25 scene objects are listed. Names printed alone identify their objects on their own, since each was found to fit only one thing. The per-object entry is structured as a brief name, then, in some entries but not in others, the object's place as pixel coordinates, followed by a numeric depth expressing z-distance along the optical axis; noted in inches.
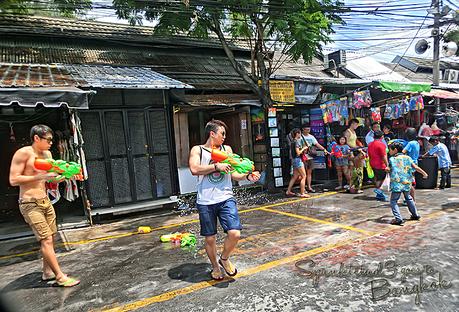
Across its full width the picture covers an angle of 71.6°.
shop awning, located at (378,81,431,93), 360.2
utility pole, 487.3
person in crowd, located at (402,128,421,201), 272.5
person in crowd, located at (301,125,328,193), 330.3
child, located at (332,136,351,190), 331.0
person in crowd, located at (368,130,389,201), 279.1
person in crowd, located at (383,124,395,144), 331.3
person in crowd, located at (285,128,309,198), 320.8
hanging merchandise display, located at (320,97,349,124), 378.0
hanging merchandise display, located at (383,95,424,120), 399.9
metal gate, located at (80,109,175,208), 286.7
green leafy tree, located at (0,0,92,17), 307.4
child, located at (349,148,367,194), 325.4
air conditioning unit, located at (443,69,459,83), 720.3
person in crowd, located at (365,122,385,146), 325.4
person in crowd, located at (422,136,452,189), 313.6
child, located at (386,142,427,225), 209.3
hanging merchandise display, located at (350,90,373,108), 382.9
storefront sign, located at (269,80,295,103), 353.1
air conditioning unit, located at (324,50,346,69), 594.8
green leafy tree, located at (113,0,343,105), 308.7
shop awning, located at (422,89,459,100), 419.4
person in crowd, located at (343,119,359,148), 333.4
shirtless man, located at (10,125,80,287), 147.3
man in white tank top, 139.1
